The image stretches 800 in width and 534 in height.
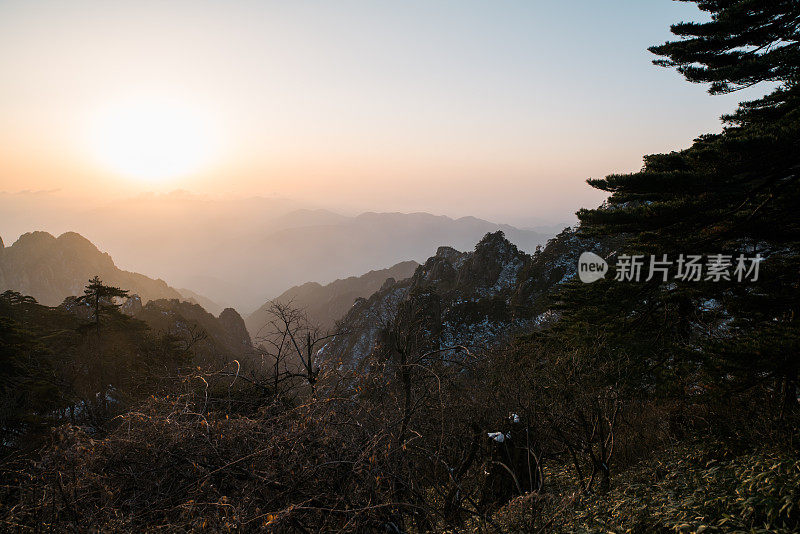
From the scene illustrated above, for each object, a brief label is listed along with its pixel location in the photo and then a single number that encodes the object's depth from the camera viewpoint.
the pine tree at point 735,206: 6.59
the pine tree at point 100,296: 23.59
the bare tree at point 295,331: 9.05
